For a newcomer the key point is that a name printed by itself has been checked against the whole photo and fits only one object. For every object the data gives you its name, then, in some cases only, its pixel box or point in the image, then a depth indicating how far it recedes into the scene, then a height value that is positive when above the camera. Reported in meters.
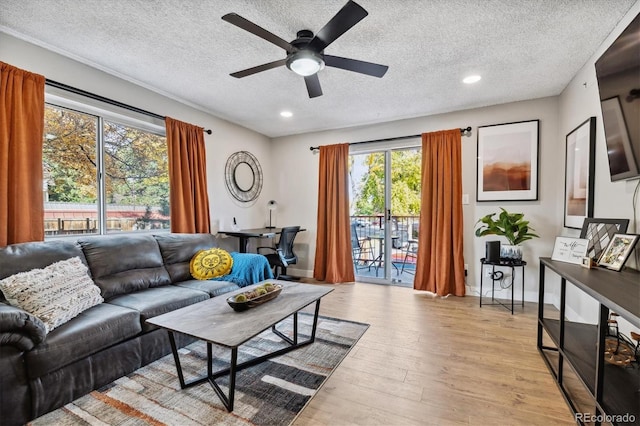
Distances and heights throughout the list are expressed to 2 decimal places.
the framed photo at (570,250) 1.91 -0.28
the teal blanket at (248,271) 2.98 -0.68
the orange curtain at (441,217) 3.71 -0.11
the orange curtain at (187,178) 3.29 +0.37
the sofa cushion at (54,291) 1.69 -0.55
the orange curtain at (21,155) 2.07 +0.41
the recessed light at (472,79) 2.82 +1.35
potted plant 3.17 -0.24
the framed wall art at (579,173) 2.38 +0.35
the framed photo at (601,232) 1.81 -0.15
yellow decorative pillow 2.95 -0.60
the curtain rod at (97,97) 2.39 +1.06
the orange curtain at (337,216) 4.43 -0.11
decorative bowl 1.82 -0.63
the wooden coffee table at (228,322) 1.50 -0.68
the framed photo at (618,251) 1.59 -0.24
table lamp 4.95 -0.08
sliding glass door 4.31 +0.02
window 2.49 +0.37
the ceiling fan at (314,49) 1.58 +1.09
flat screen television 1.56 +0.68
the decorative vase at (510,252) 3.22 -0.49
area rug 1.52 -1.15
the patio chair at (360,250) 4.62 -0.71
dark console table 1.17 -0.85
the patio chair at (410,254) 4.91 -0.81
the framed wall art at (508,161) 3.43 +0.61
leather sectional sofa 1.45 -0.74
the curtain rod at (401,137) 3.71 +1.06
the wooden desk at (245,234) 3.82 -0.36
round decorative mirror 4.27 +0.53
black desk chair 4.05 -0.65
